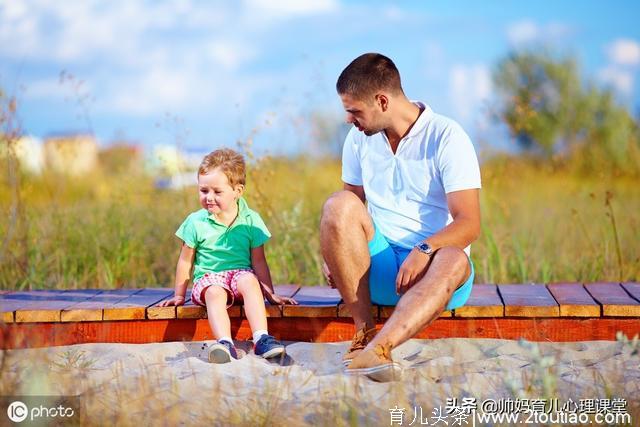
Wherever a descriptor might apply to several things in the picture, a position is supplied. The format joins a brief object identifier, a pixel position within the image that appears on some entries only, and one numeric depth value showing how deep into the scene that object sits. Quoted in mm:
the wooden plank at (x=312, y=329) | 3895
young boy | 3938
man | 3342
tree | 13609
